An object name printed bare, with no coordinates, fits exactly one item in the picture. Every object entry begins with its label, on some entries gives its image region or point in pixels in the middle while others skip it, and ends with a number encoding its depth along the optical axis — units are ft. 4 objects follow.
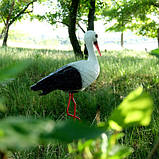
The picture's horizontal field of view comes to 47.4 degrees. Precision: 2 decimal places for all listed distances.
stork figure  5.77
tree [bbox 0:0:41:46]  49.57
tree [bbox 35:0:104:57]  18.81
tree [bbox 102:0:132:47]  27.91
